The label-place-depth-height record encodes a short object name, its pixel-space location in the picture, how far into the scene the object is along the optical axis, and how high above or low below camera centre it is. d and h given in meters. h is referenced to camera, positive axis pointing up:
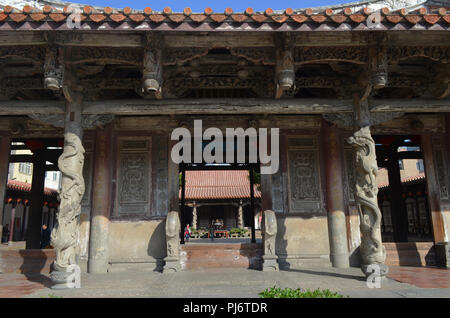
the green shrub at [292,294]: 3.69 -0.80
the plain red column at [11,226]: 18.51 +0.01
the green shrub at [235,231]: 24.08 -0.59
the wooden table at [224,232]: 23.98 -0.64
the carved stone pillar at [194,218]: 25.46 +0.41
